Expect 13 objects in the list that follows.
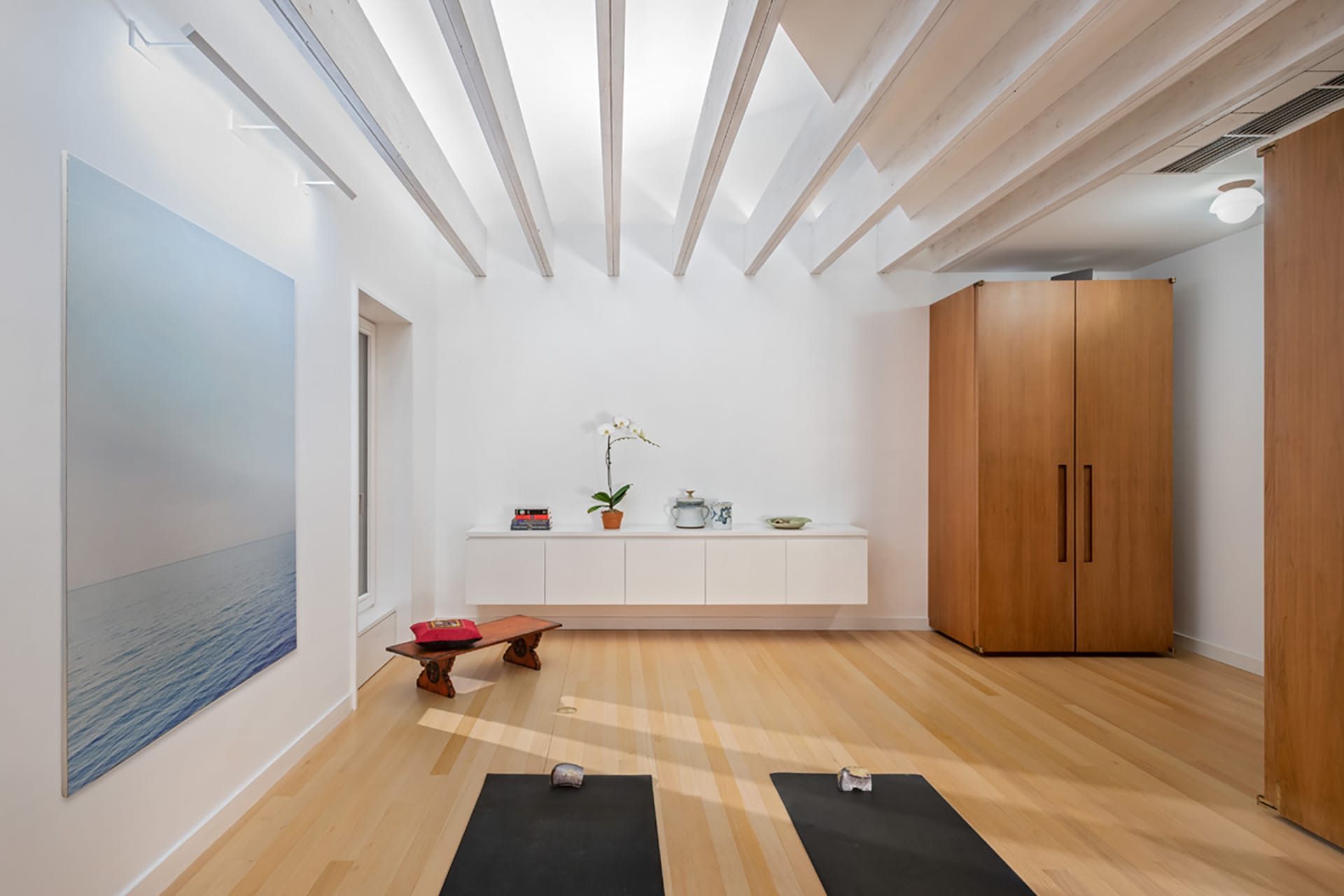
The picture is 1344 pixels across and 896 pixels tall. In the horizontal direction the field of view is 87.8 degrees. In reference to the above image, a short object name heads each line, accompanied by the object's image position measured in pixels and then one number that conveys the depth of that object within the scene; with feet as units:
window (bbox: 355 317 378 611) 14.24
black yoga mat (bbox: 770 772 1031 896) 6.70
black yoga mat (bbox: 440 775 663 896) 6.61
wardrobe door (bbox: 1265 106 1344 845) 7.45
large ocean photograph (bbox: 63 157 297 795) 5.56
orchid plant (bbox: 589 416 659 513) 15.84
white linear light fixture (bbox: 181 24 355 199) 5.92
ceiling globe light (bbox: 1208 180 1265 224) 11.42
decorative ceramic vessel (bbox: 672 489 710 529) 15.90
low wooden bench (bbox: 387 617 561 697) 11.80
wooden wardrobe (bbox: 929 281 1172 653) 14.42
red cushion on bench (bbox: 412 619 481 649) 12.03
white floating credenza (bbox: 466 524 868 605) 15.30
